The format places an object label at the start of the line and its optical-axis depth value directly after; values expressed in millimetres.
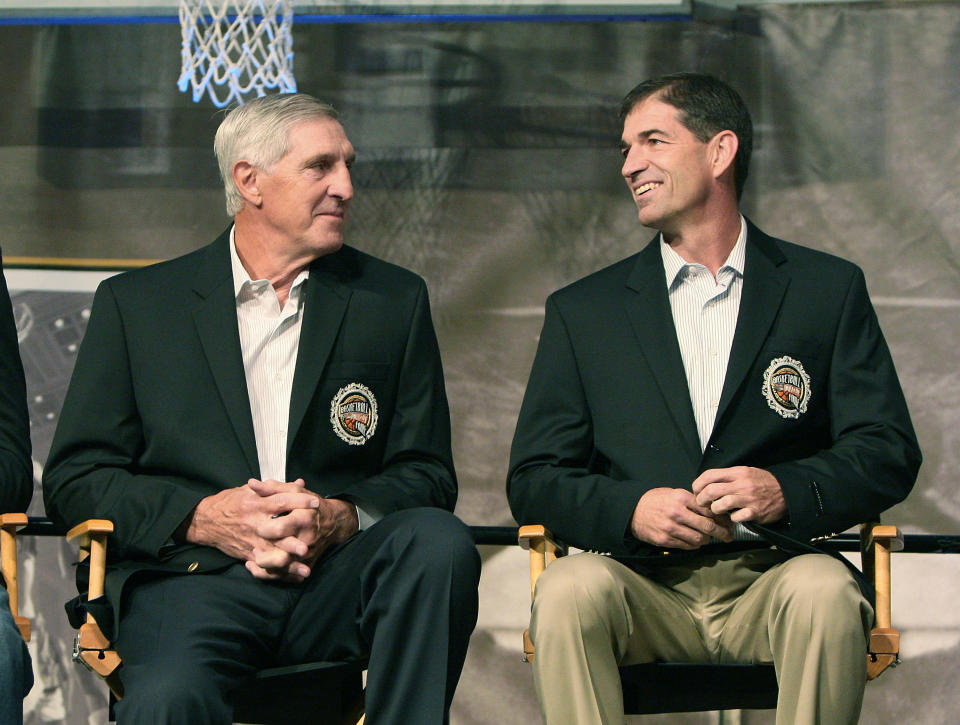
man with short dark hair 5359
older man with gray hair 5281
